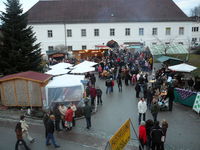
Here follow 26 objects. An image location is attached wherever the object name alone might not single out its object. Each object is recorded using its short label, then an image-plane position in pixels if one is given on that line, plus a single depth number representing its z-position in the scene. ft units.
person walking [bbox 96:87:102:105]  49.44
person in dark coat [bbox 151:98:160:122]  37.37
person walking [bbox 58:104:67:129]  37.32
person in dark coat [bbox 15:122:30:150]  29.32
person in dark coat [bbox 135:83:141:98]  52.85
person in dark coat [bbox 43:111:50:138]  31.33
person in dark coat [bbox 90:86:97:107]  47.95
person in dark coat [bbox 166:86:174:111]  44.60
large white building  140.15
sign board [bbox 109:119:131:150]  21.65
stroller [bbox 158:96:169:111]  44.91
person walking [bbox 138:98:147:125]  37.88
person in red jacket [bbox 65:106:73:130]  36.19
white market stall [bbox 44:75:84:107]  45.21
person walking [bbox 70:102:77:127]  38.38
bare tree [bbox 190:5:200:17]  331.18
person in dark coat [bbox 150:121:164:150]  27.25
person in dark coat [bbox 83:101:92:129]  36.68
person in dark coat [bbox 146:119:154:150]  29.58
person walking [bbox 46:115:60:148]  30.58
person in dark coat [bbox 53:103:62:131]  36.01
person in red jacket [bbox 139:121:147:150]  27.99
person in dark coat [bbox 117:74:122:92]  60.56
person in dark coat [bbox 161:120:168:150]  29.01
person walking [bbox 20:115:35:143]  31.19
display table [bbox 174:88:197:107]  46.01
